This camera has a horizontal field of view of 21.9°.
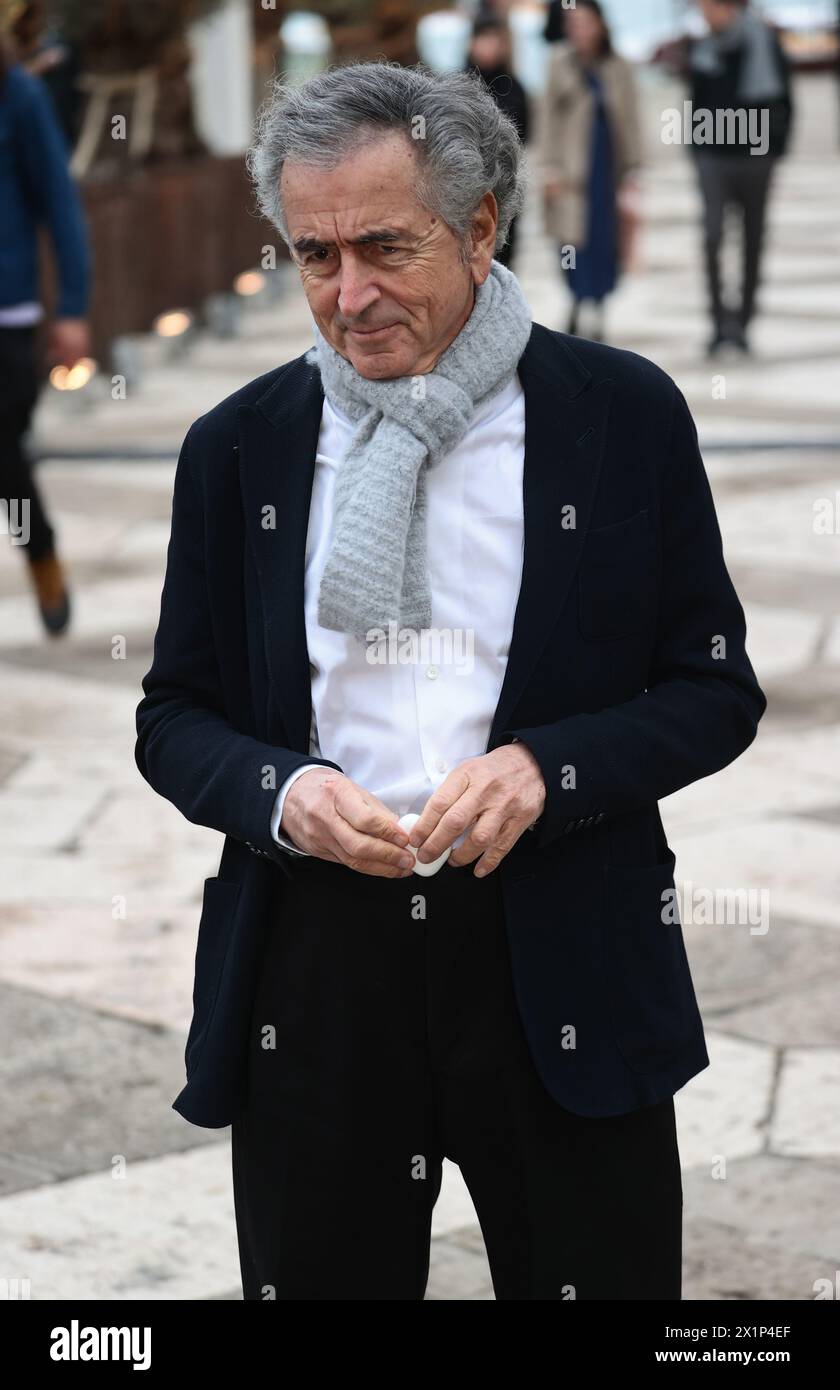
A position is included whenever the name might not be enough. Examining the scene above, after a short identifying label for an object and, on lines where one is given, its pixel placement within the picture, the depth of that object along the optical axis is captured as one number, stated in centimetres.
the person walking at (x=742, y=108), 1263
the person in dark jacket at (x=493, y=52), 1303
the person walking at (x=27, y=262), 680
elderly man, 220
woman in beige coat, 1247
